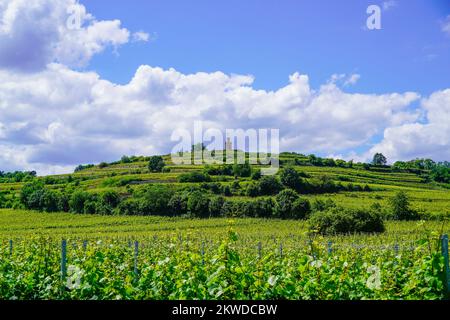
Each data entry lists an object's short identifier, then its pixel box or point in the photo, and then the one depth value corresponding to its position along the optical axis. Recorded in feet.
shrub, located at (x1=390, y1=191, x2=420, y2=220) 209.97
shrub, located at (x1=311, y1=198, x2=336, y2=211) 224.10
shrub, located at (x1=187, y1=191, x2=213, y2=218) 234.17
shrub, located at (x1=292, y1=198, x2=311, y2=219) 226.58
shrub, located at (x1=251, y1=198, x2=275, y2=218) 227.20
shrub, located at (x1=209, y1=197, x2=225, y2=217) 232.12
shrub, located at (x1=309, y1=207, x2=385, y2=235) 176.96
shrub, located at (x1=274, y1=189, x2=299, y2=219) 227.20
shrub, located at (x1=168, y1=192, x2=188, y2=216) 240.94
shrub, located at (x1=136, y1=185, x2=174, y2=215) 242.37
